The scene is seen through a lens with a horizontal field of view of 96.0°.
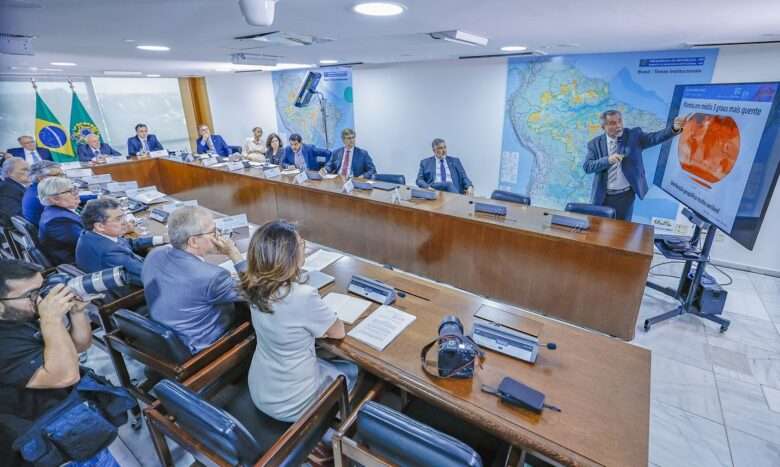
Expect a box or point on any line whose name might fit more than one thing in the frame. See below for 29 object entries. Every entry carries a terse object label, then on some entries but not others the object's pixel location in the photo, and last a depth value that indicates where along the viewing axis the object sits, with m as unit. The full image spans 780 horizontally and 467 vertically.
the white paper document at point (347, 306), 1.69
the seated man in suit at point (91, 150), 5.82
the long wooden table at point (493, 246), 2.51
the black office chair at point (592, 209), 3.12
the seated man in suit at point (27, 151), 5.42
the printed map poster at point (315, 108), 6.61
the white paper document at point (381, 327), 1.51
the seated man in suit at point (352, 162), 4.97
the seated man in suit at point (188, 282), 1.59
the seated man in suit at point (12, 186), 3.41
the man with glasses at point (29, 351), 1.10
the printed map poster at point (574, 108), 3.79
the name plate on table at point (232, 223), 2.73
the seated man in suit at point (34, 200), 2.99
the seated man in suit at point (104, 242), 2.05
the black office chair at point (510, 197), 3.52
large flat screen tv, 2.23
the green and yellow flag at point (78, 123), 7.76
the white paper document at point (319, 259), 2.18
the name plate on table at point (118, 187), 4.04
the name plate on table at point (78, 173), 4.75
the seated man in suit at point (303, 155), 5.45
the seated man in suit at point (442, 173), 4.29
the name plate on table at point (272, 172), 4.64
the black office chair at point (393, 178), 4.41
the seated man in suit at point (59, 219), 2.37
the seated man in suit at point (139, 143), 6.26
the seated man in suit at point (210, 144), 6.52
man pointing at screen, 3.36
